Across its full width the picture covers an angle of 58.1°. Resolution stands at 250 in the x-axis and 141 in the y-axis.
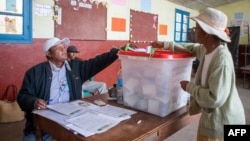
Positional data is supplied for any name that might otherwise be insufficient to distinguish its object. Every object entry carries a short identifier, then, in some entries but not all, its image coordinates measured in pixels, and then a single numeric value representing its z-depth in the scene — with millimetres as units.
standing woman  1050
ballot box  1199
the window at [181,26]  6762
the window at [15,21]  2879
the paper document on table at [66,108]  1231
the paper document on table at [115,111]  1204
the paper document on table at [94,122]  1025
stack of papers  1030
